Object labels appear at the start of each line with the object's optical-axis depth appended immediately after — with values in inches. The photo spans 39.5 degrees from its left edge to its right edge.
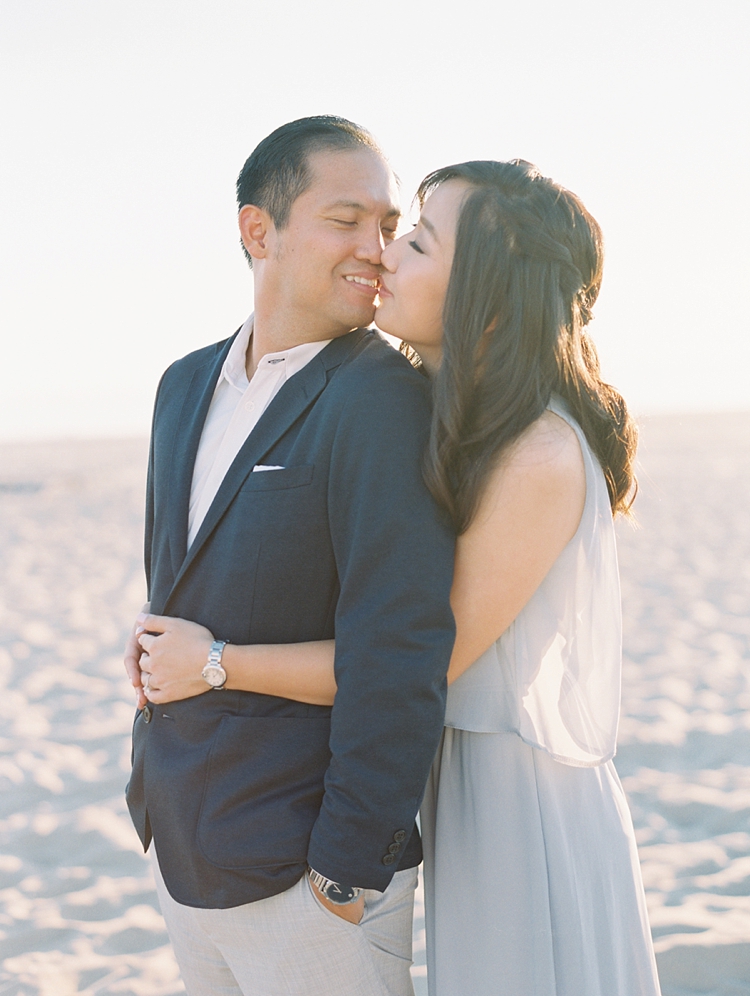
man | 75.5
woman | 80.1
